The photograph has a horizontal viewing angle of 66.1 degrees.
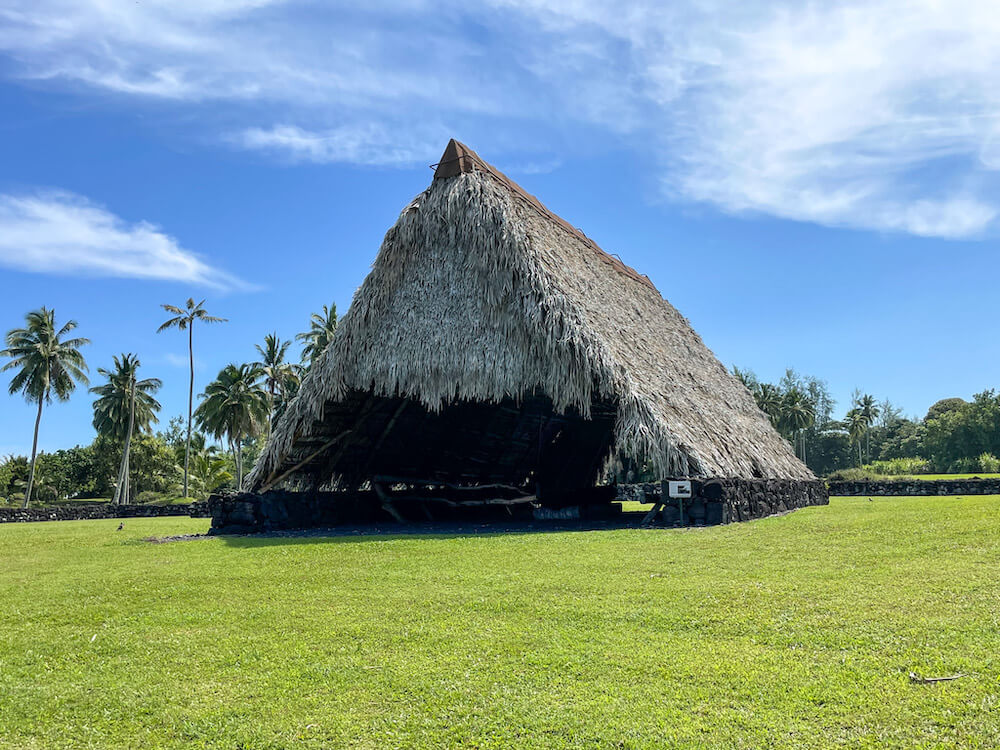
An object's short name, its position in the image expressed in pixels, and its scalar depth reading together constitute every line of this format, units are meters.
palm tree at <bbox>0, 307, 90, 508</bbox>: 39.72
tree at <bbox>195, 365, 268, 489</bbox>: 41.66
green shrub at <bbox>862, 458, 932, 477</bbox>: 47.75
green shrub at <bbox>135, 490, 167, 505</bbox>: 45.09
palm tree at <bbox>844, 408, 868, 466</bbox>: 67.50
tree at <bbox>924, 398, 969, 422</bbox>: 70.55
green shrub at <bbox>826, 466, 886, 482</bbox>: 37.06
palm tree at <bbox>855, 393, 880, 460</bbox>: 73.88
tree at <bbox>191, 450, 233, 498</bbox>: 47.06
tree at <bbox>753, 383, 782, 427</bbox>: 55.79
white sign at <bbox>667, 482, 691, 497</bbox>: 11.27
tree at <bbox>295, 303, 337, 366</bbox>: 40.91
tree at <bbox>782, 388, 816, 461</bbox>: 57.66
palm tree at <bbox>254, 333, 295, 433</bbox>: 41.84
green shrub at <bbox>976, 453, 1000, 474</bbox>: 42.72
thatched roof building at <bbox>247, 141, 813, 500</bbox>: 12.52
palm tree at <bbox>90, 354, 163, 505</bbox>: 44.66
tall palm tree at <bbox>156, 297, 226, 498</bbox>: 41.66
